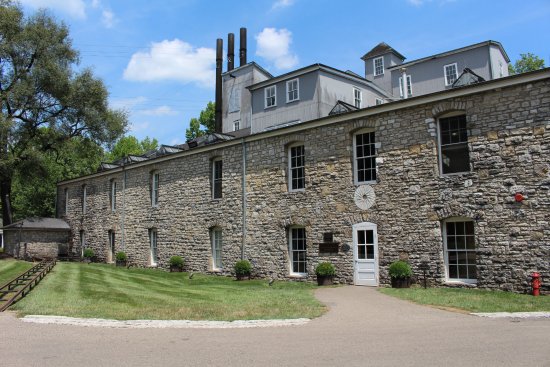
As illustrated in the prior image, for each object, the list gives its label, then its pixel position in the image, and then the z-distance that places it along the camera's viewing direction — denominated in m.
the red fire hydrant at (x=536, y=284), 11.82
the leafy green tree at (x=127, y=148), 50.86
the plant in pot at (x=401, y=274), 13.96
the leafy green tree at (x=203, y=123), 47.12
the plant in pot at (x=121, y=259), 26.00
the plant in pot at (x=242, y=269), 18.41
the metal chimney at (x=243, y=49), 39.72
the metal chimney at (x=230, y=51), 40.05
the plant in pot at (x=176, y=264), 22.03
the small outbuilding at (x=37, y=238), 29.02
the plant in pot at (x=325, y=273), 15.80
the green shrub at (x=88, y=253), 29.09
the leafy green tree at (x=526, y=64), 36.31
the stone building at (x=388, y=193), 12.57
